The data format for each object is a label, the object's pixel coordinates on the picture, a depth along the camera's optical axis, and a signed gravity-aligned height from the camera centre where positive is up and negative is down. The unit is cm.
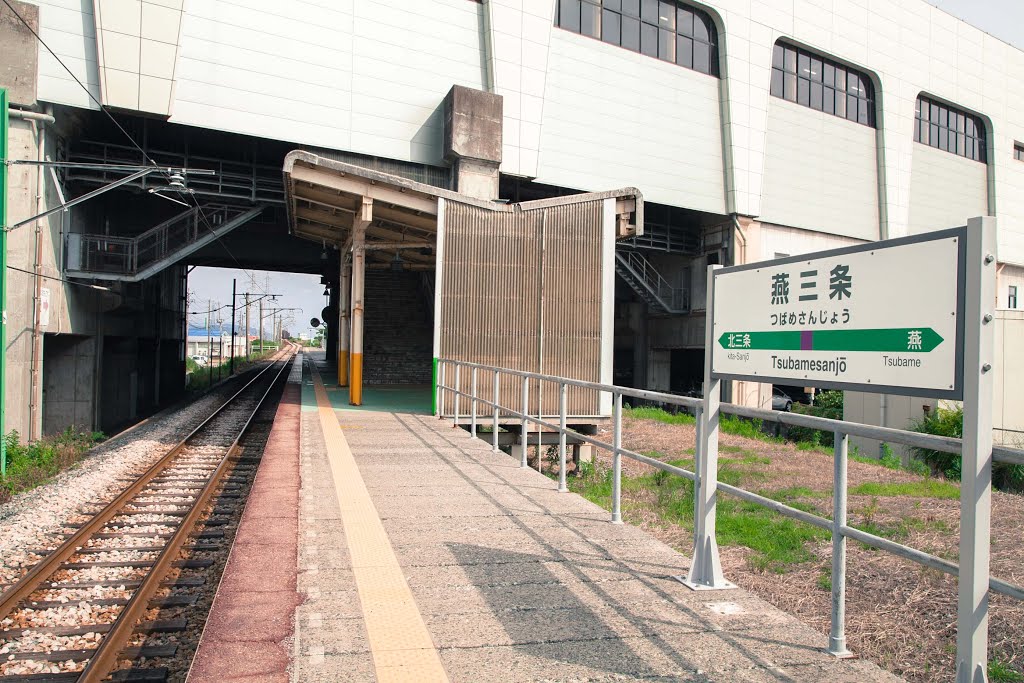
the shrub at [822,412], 1920 -214
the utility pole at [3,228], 1238 +177
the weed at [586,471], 1248 -234
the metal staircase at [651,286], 3216 +281
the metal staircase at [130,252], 1948 +236
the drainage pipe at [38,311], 1722 +49
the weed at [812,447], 1533 -221
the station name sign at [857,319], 282 +14
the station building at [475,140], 1809 +683
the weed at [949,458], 1256 -215
